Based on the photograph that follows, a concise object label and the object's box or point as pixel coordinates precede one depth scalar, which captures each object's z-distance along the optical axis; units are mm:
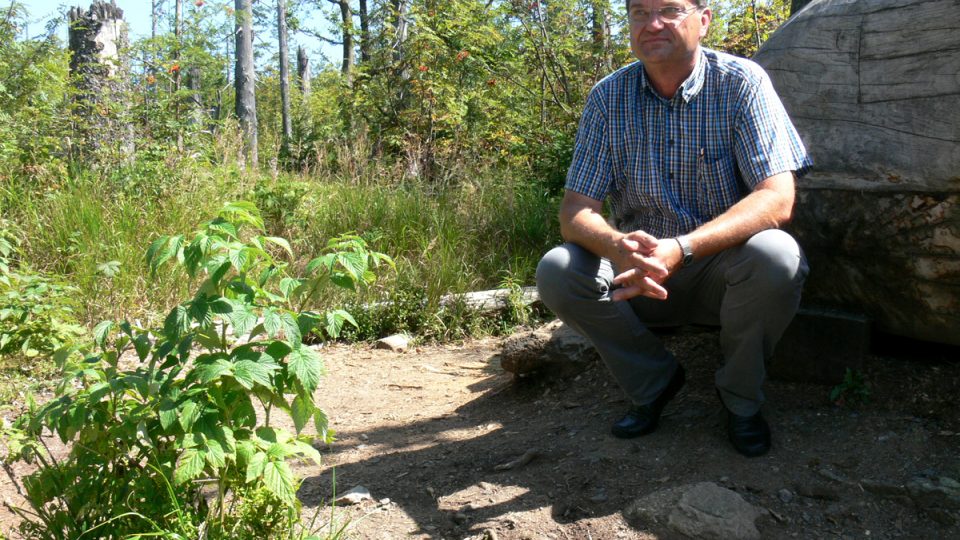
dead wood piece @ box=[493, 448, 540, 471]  3016
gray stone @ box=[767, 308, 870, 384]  3025
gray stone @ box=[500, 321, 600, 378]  3816
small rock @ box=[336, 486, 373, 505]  2910
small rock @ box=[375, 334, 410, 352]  5074
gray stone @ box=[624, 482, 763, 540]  2412
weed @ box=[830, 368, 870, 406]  3002
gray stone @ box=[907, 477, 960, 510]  2439
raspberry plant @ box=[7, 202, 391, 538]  2072
